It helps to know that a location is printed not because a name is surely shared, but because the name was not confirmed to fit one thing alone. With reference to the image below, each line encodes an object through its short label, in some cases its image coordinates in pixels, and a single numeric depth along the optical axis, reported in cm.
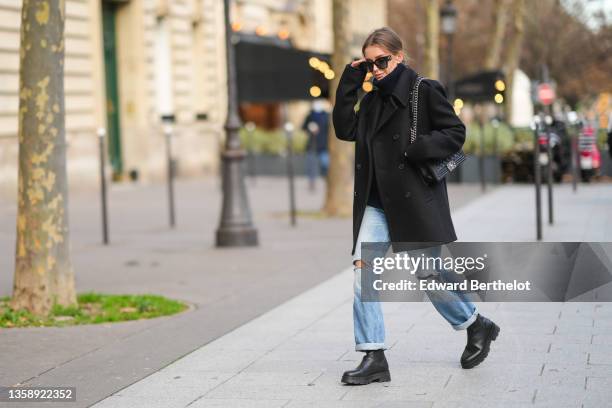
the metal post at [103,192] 1452
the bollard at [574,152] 2159
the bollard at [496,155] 2577
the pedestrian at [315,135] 2578
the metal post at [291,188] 1728
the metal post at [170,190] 1705
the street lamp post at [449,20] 3188
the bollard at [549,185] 1490
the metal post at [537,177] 1361
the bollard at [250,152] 3116
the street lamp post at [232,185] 1430
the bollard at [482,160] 2419
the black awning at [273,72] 2084
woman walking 658
